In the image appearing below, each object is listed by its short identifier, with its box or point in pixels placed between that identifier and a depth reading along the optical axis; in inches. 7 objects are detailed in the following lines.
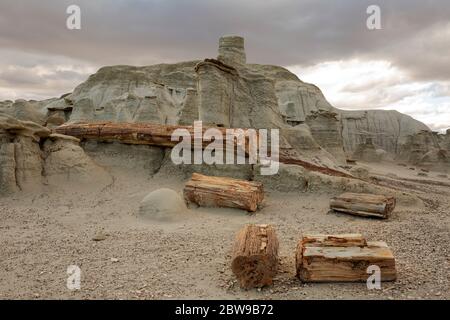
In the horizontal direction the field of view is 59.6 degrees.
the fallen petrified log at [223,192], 274.1
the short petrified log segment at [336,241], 162.9
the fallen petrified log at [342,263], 155.6
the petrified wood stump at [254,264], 153.6
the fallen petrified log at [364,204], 265.4
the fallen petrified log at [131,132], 358.6
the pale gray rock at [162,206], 257.3
